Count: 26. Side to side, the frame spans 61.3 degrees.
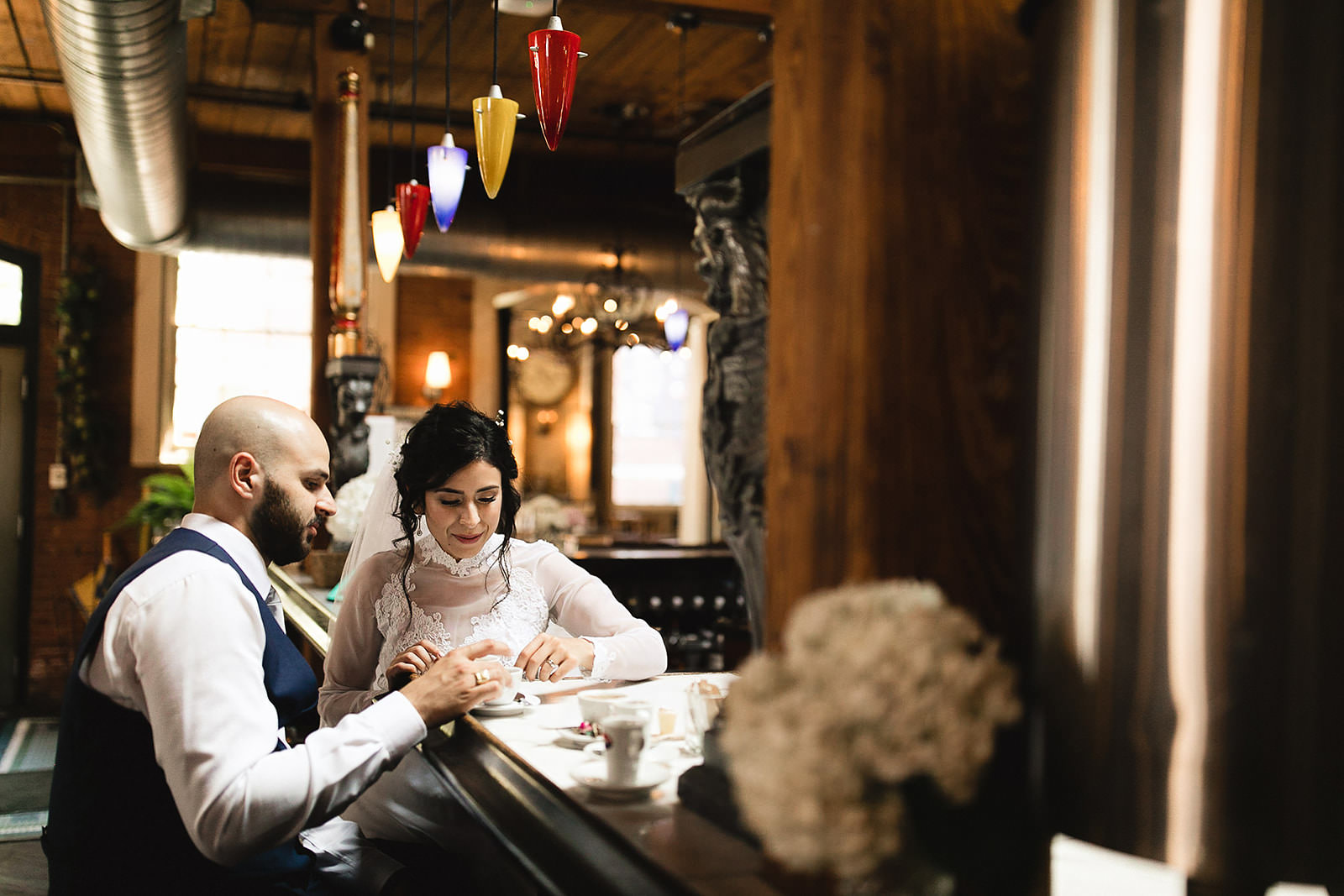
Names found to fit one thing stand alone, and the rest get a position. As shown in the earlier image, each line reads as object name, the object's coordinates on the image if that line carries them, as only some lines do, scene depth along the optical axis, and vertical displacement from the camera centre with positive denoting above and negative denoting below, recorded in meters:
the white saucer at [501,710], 1.96 -0.46
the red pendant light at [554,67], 2.95 +1.00
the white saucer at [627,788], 1.36 -0.42
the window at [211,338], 8.12 +0.75
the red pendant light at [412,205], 4.46 +0.93
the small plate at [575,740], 1.75 -0.46
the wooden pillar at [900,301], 1.21 +0.17
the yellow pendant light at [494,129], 3.21 +0.90
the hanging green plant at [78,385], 7.80 +0.33
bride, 2.58 -0.35
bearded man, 1.58 -0.45
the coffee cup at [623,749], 1.39 -0.37
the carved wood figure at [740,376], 1.40 +0.09
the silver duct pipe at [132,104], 3.66 +1.32
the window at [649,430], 14.73 +0.22
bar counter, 1.12 -0.45
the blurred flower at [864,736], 0.93 -0.24
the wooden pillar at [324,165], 5.71 +1.40
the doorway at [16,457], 7.48 -0.17
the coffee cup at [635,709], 1.47 -0.35
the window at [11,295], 7.42 +0.90
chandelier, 7.91 +1.01
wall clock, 13.05 +0.76
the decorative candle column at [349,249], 5.50 +0.94
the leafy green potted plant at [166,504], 6.90 -0.42
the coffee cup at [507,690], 1.99 -0.44
